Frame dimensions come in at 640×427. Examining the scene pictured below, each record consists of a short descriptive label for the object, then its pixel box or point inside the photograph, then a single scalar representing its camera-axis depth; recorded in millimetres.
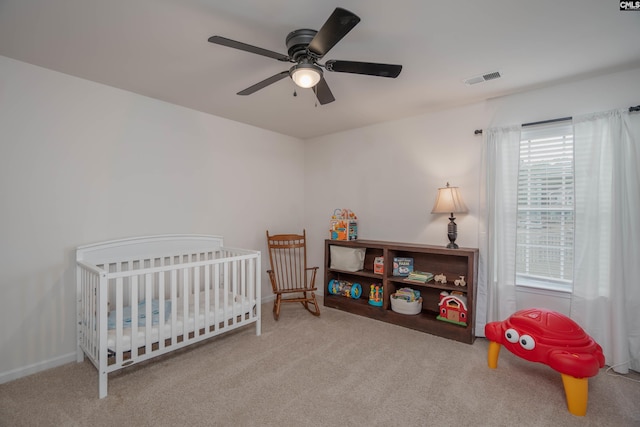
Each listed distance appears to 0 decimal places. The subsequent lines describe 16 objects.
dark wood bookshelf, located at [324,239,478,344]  2752
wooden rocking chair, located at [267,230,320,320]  3424
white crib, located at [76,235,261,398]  2023
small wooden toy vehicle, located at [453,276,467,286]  2883
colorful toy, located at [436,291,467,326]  2787
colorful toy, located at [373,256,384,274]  3350
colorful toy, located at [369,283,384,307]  3326
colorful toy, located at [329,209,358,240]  3631
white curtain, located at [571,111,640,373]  2219
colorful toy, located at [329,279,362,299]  3605
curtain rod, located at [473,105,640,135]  2233
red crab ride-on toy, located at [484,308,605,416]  1780
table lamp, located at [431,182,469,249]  2901
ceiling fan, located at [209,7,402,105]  1515
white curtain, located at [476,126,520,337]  2727
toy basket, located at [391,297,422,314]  3062
